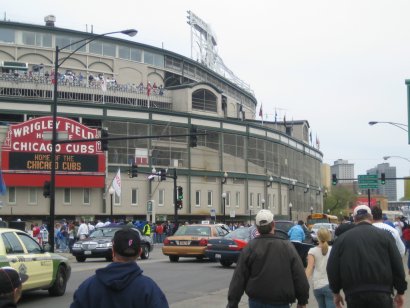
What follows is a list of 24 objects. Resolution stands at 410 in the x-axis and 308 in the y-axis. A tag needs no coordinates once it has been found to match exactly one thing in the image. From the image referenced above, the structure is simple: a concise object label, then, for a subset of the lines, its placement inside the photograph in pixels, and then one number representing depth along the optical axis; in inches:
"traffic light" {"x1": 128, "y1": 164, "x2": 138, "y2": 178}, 1780.3
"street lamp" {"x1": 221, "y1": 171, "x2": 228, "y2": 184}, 2751.0
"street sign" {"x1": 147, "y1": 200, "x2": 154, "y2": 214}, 2009.1
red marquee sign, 2165.4
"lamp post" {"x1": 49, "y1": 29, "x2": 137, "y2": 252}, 1159.4
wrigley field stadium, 2219.5
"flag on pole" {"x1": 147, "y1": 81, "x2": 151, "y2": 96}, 2696.9
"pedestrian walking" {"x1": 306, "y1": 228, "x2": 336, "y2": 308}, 352.2
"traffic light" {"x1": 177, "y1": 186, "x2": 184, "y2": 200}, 2066.9
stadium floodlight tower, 3356.3
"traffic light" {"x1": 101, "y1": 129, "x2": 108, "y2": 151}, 1275.3
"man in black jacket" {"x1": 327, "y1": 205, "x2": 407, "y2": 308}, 259.8
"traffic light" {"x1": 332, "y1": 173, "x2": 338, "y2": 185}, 2171.5
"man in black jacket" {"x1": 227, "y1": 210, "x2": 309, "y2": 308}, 258.7
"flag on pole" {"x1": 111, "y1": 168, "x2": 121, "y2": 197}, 1869.2
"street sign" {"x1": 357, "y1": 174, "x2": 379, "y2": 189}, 2367.1
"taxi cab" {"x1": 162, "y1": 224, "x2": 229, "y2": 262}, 1043.3
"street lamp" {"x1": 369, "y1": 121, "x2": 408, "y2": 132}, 1722.7
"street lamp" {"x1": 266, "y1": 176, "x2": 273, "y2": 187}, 2928.2
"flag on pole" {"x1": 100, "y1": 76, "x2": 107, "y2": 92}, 2618.1
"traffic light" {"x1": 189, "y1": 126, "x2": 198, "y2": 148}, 1285.8
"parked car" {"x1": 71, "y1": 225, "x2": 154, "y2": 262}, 1040.8
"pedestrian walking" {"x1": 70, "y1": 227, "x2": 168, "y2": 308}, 178.2
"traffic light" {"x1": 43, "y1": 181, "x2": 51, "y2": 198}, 1215.6
